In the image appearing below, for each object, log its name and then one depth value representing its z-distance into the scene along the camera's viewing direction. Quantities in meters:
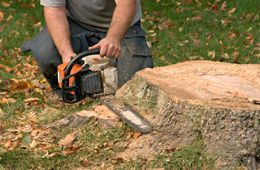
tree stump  4.82
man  6.59
